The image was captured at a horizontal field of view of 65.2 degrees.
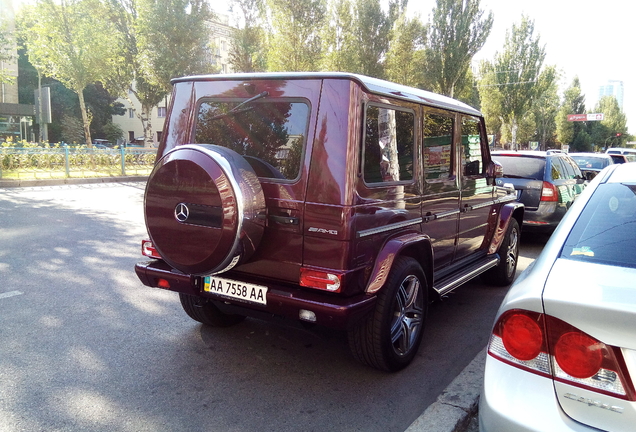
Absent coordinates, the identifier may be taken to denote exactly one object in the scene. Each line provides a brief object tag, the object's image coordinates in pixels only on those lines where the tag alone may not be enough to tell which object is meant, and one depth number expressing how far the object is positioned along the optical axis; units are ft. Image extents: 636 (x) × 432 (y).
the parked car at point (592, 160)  50.60
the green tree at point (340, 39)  92.02
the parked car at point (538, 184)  25.95
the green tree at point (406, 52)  99.66
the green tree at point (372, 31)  94.07
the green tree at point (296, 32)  86.79
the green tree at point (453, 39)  101.35
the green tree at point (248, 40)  100.53
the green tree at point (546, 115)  190.19
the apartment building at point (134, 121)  197.02
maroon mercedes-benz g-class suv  10.28
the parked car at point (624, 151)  80.07
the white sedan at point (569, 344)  5.54
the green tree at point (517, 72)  134.92
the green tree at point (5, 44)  55.76
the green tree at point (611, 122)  259.04
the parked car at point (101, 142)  150.75
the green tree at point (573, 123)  222.28
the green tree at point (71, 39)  69.62
